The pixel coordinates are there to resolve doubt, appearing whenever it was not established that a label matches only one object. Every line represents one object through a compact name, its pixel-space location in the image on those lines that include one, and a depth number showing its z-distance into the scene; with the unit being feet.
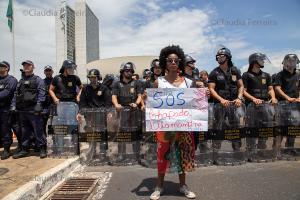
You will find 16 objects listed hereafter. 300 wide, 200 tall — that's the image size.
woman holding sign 9.86
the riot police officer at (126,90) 14.26
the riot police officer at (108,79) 19.72
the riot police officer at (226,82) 13.65
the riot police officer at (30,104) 14.84
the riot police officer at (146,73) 20.44
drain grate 10.20
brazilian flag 36.75
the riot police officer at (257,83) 14.20
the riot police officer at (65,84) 15.38
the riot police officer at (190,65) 14.70
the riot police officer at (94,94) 15.09
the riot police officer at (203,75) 22.27
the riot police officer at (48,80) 16.27
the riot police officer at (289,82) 14.63
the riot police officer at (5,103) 14.91
